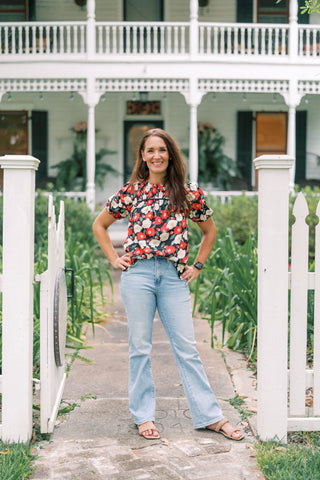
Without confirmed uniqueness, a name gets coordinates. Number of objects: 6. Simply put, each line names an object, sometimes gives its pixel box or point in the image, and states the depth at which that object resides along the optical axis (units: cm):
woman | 296
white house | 1386
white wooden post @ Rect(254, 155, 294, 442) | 282
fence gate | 293
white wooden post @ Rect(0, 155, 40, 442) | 279
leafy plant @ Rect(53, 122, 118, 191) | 1316
